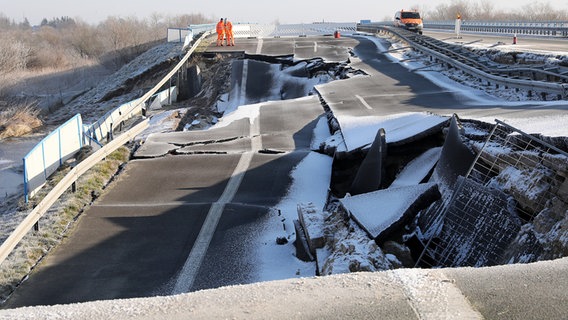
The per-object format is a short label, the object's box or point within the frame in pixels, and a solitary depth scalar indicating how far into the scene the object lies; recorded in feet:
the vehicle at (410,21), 138.21
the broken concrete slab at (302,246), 25.39
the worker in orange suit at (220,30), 116.88
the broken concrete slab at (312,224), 24.81
